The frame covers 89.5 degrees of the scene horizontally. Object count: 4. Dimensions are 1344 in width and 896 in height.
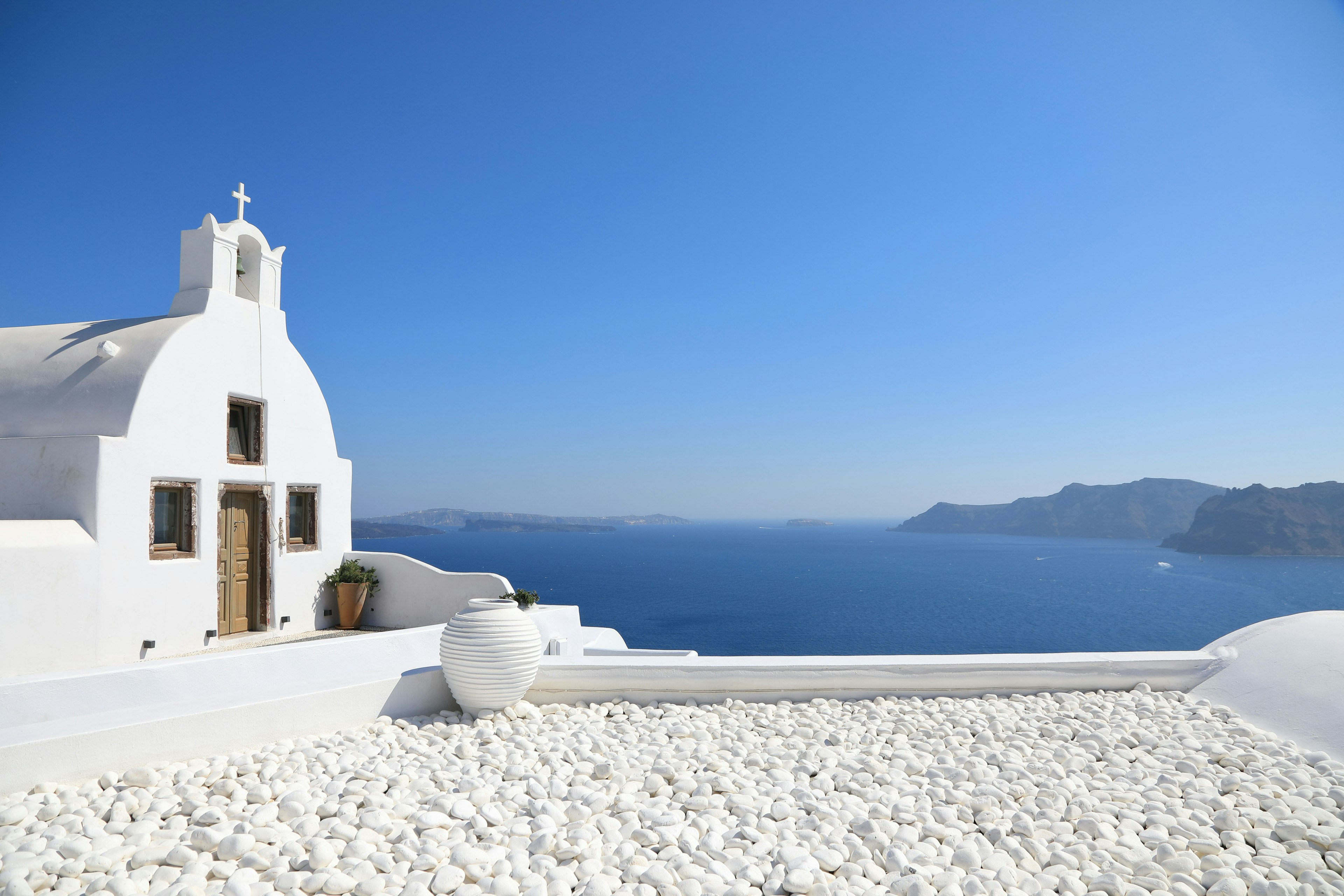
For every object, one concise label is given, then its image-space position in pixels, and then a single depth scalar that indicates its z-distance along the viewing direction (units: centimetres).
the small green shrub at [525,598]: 897
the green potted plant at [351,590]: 1027
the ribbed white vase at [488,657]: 516
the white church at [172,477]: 704
